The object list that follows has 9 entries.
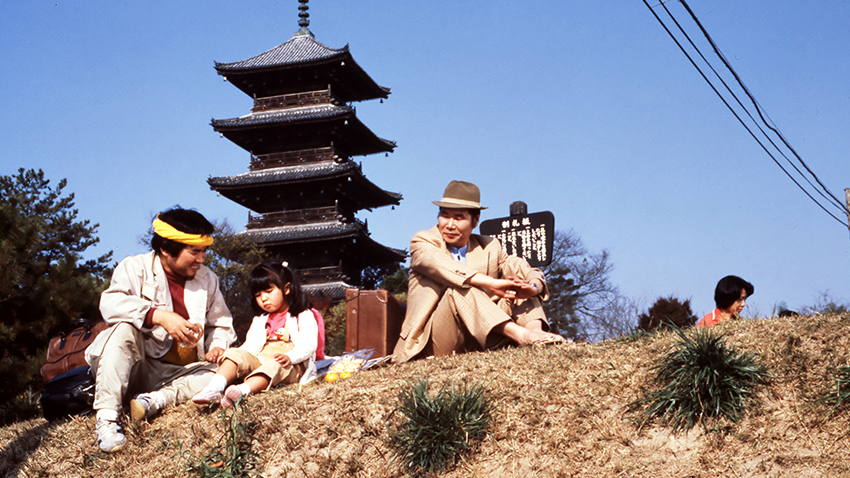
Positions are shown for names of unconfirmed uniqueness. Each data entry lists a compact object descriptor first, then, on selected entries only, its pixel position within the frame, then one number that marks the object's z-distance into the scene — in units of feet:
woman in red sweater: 18.31
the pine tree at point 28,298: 30.22
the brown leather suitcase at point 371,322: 19.21
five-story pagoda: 85.61
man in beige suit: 15.56
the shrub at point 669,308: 50.22
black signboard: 35.40
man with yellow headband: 12.80
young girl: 14.47
